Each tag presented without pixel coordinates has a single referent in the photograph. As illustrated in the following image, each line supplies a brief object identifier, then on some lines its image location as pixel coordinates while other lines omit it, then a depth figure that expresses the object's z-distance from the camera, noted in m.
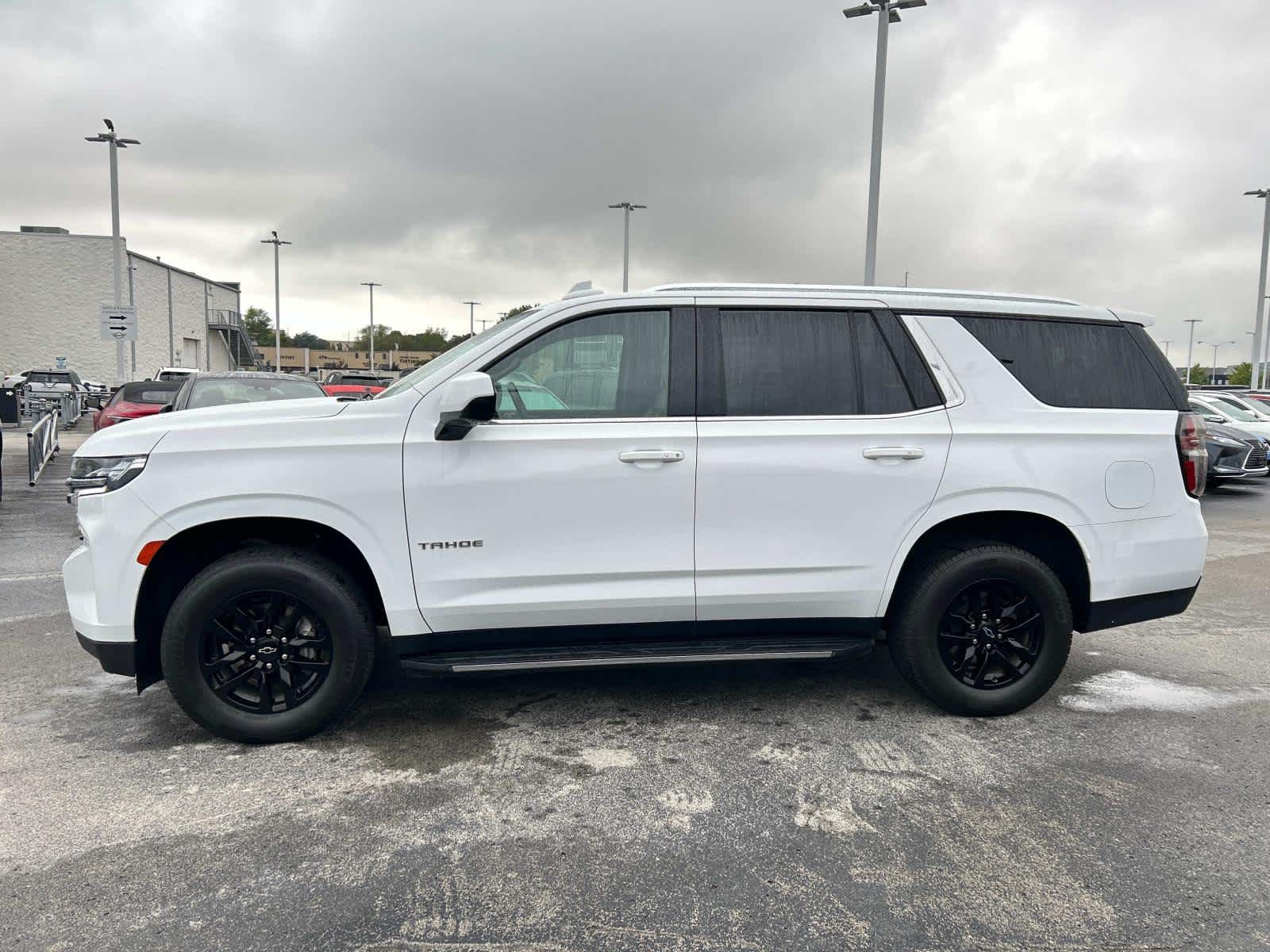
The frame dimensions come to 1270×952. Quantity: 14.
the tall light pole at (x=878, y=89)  15.15
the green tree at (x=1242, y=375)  109.00
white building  49.69
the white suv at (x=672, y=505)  3.56
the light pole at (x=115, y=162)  26.95
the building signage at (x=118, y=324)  23.36
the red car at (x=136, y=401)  11.75
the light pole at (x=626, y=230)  37.66
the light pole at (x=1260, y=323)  35.09
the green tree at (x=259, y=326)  122.69
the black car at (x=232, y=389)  9.80
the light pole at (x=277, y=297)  50.69
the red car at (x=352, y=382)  20.97
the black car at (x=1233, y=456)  13.22
